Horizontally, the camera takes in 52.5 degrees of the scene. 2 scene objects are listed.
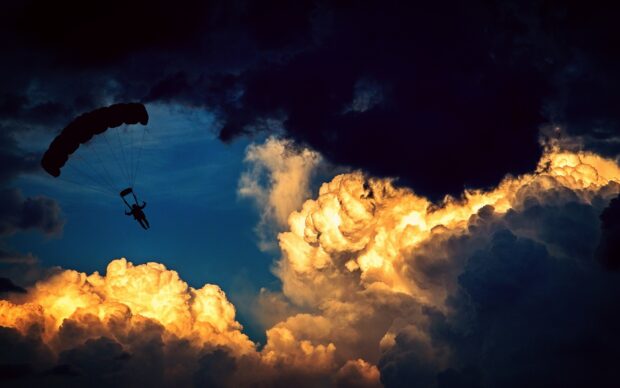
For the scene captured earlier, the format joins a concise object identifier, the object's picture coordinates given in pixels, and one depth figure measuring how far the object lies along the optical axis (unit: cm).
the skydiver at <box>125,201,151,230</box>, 7393
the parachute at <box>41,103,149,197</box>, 7150
